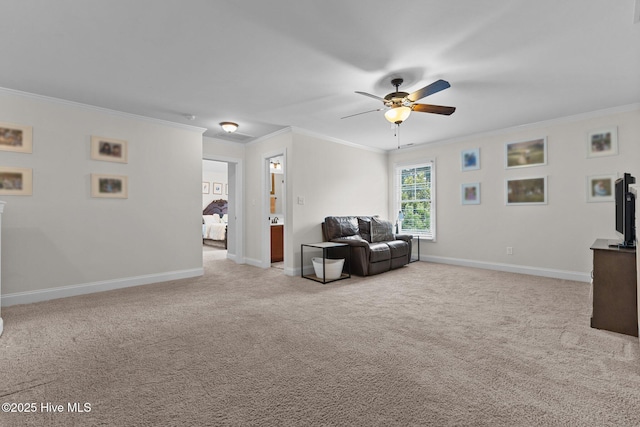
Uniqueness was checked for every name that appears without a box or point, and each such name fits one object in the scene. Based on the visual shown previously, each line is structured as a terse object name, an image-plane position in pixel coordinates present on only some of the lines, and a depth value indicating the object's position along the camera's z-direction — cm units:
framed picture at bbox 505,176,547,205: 476
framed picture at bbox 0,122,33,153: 339
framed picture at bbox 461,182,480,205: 547
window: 623
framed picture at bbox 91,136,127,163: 396
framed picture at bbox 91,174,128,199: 397
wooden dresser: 253
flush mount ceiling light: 466
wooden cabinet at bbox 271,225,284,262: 619
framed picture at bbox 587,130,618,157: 415
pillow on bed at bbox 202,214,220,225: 1001
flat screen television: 265
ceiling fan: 323
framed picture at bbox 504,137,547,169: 476
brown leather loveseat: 480
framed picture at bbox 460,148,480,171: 547
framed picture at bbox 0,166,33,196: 338
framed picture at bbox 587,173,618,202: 417
